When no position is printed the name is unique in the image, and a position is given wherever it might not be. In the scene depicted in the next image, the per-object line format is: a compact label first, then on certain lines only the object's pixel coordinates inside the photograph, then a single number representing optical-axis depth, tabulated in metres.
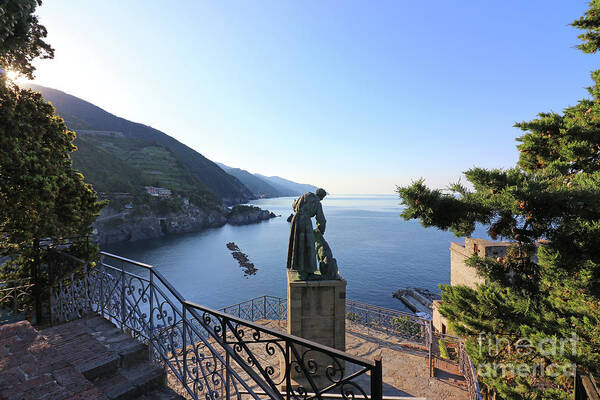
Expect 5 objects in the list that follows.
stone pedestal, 7.34
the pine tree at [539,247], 4.05
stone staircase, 2.54
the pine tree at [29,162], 5.59
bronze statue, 7.49
